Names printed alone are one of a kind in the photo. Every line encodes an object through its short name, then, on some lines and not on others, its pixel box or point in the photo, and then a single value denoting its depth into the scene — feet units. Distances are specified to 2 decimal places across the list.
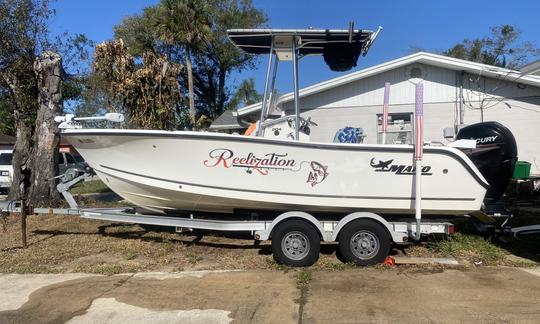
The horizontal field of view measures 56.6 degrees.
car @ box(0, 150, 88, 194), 62.64
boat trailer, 22.35
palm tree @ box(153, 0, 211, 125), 81.00
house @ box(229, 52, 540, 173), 45.47
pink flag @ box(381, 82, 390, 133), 25.51
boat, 22.25
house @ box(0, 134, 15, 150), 119.14
